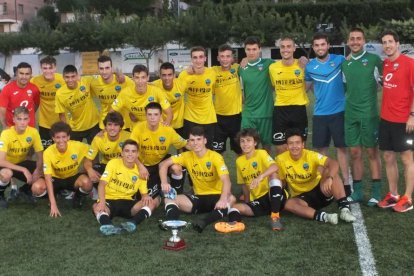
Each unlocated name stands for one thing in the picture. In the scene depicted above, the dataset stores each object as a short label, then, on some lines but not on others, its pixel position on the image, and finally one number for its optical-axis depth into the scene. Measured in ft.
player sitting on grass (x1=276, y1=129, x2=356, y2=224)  16.97
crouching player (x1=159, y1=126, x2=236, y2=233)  17.10
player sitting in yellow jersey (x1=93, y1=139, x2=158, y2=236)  17.16
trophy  14.05
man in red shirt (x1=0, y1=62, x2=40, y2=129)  22.07
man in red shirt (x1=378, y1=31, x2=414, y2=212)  17.08
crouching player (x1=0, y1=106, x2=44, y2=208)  19.62
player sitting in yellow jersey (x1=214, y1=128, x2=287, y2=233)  16.75
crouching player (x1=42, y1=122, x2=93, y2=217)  19.15
